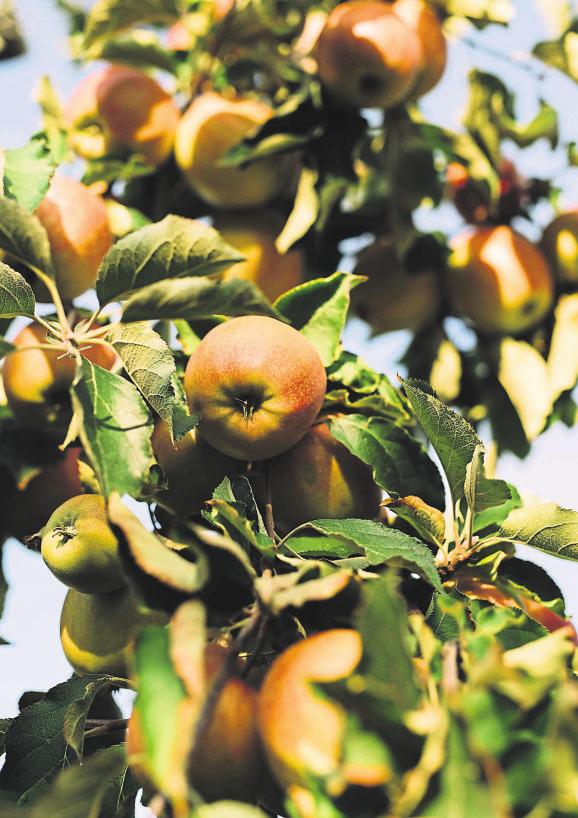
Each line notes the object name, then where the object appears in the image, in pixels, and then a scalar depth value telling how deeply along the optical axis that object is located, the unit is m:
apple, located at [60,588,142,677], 1.03
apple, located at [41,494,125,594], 1.00
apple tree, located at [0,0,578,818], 0.86
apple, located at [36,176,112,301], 1.10
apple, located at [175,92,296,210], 1.24
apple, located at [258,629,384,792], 0.86
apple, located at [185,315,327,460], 1.01
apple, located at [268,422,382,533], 1.05
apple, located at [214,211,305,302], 1.23
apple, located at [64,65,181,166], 1.26
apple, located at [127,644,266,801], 0.90
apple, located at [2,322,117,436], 1.08
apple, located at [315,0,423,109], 1.22
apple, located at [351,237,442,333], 1.32
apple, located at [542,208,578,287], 1.32
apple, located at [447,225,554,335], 1.29
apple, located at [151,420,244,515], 1.04
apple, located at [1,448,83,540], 1.13
